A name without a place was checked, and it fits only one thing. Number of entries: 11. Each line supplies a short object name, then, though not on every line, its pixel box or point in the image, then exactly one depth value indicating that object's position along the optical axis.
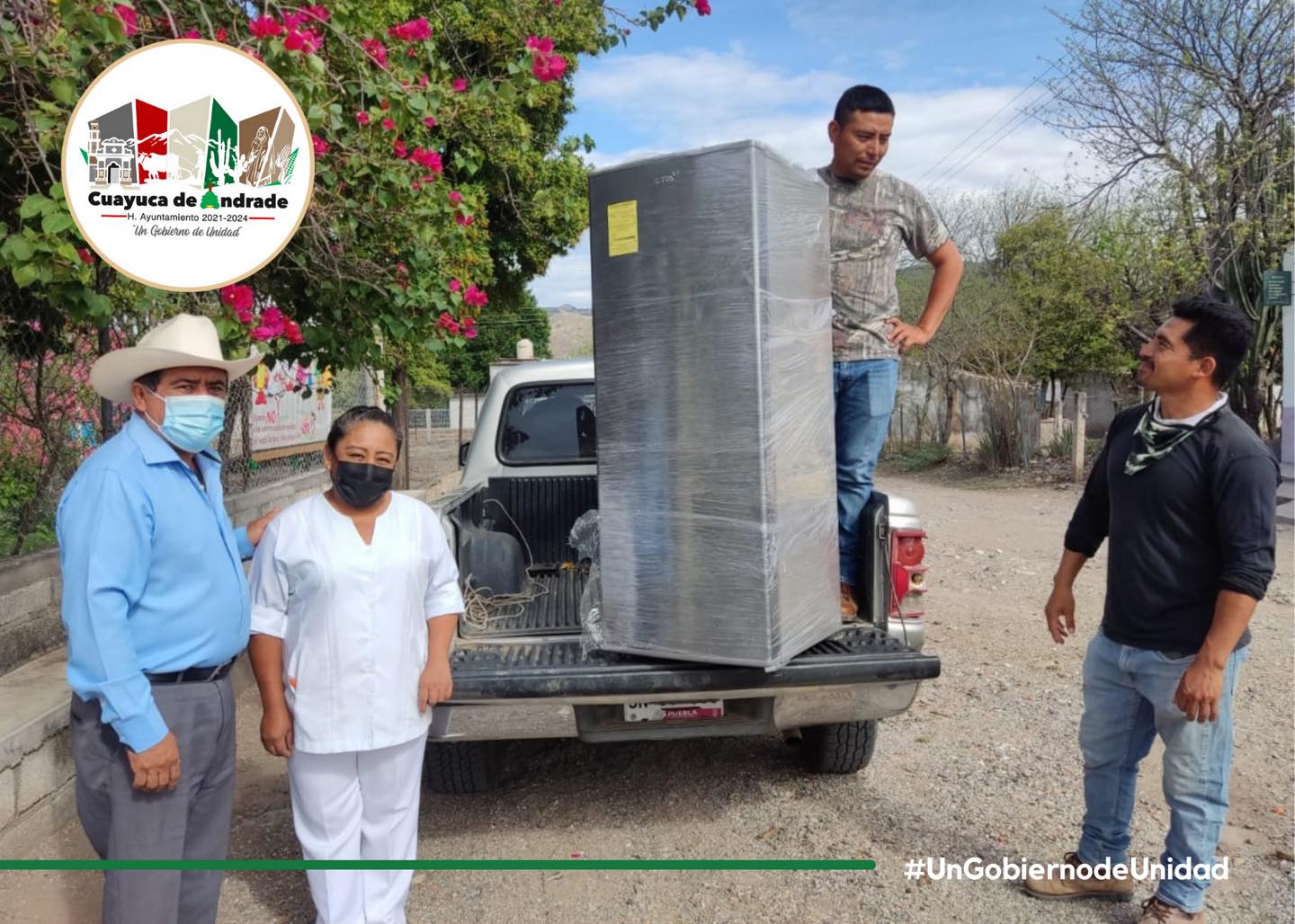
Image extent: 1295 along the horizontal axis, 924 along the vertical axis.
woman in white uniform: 2.65
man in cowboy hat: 2.28
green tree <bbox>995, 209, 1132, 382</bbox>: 14.65
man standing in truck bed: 3.63
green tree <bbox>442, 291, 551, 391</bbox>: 34.78
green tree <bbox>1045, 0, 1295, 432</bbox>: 12.20
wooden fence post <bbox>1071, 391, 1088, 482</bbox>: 14.62
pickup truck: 3.15
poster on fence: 8.05
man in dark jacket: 2.71
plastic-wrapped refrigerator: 2.86
